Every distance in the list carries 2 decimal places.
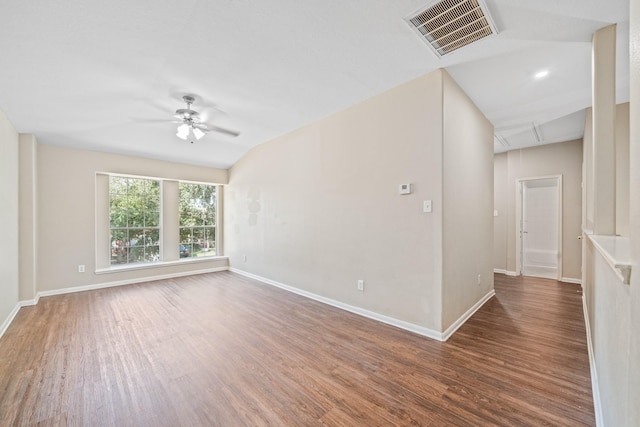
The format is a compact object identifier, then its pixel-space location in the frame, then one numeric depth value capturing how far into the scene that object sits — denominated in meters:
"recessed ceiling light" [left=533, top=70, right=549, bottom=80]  2.73
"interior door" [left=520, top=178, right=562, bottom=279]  5.69
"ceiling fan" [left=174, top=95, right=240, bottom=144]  3.22
